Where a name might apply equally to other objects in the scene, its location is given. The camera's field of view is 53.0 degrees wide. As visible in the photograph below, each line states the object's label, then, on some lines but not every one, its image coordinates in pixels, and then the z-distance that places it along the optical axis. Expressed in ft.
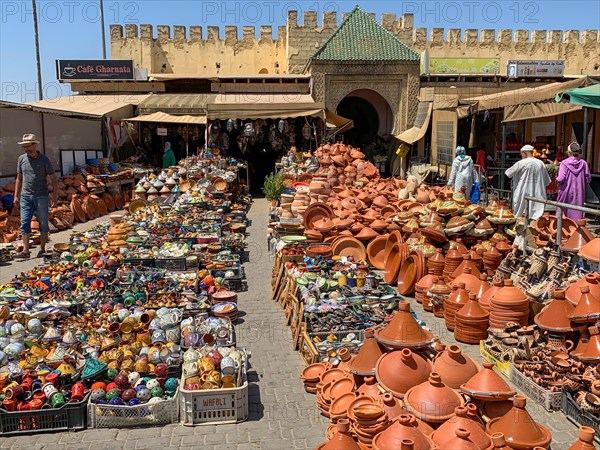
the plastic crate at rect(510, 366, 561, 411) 13.73
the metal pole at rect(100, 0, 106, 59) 98.89
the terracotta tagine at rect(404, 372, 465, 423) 10.76
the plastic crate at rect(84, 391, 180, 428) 13.12
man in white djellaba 24.17
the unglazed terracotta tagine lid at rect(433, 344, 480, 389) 12.16
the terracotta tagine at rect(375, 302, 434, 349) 13.02
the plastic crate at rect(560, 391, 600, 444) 12.29
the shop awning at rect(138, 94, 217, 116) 60.44
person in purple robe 23.72
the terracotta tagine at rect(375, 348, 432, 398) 11.96
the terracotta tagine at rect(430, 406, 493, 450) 9.75
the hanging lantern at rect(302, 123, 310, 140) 55.16
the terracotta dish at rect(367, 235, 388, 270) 26.45
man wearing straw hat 27.89
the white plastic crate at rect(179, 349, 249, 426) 13.23
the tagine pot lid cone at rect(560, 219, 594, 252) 18.29
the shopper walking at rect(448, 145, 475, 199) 31.22
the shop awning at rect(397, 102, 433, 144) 59.06
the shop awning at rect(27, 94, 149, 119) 55.01
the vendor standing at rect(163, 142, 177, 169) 56.85
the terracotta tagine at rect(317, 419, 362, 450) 9.70
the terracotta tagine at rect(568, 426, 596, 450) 9.41
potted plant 44.34
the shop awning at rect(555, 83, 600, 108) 24.62
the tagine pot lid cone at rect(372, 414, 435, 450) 9.50
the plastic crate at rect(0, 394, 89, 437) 12.91
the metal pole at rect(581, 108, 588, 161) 28.51
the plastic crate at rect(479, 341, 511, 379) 15.60
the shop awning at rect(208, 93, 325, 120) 52.47
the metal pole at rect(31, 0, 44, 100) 76.64
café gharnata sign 71.87
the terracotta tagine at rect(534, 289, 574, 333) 14.97
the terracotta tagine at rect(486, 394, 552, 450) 10.42
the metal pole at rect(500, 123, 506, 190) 36.92
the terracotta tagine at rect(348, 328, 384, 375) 13.12
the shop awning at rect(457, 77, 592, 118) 28.25
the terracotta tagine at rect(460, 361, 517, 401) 11.44
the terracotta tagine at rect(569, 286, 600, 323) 14.24
